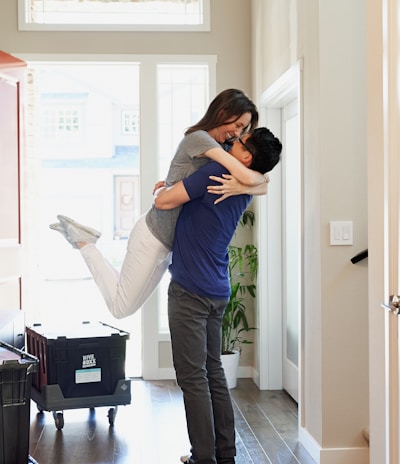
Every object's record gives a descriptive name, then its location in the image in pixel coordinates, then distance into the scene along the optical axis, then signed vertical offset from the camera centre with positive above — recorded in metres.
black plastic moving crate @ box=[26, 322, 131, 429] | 3.79 -0.81
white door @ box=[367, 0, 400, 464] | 2.14 -0.01
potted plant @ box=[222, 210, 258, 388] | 4.80 -0.56
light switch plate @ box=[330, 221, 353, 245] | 3.21 -0.06
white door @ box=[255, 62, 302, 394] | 4.60 -0.31
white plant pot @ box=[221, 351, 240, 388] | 4.75 -0.98
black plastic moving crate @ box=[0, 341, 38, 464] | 2.72 -0.73
